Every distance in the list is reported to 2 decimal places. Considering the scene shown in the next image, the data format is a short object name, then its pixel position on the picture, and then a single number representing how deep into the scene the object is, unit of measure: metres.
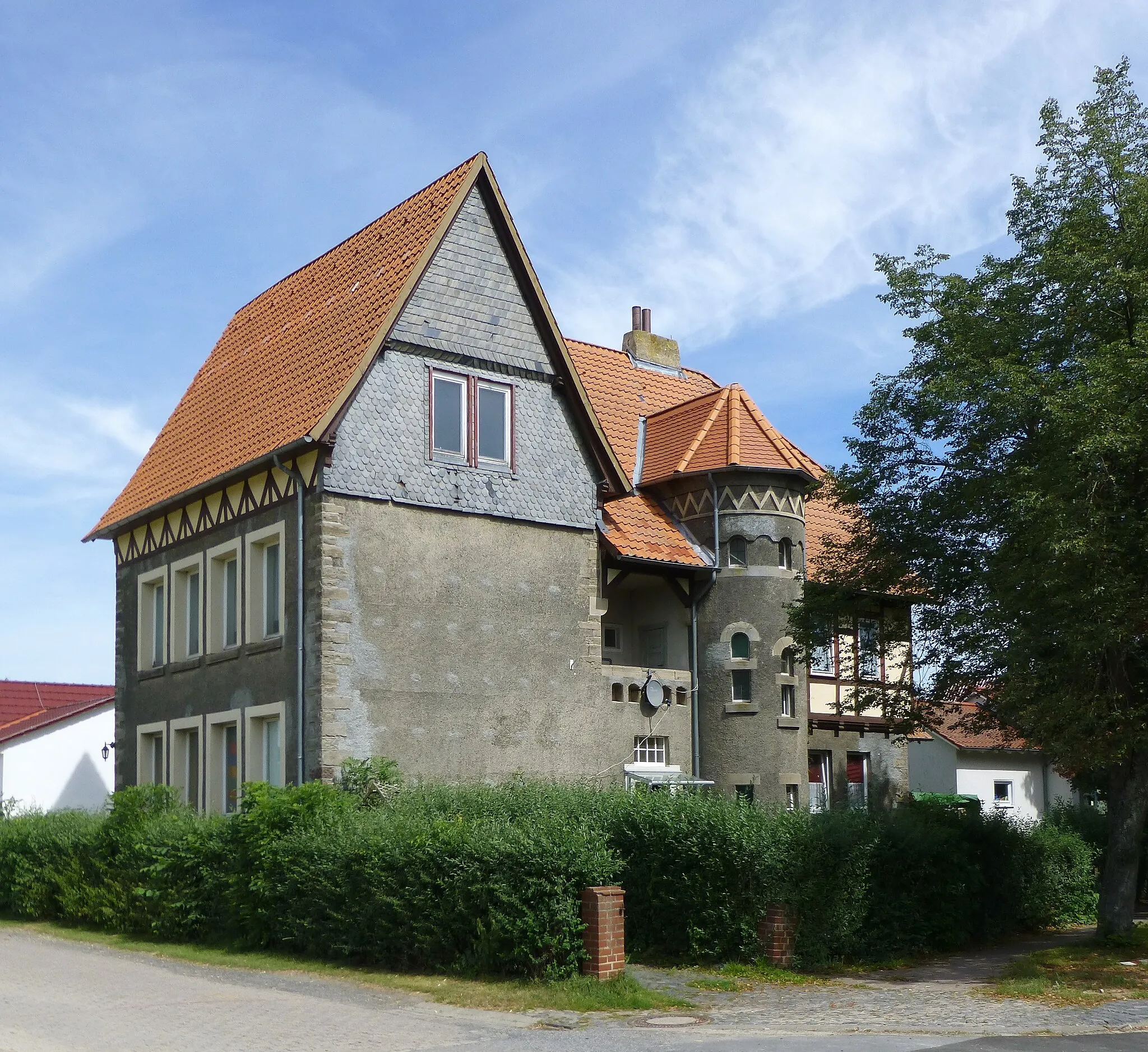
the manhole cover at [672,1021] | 12.99
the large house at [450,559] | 21.80
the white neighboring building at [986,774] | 39.88
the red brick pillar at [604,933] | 14.35
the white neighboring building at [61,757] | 38.25
